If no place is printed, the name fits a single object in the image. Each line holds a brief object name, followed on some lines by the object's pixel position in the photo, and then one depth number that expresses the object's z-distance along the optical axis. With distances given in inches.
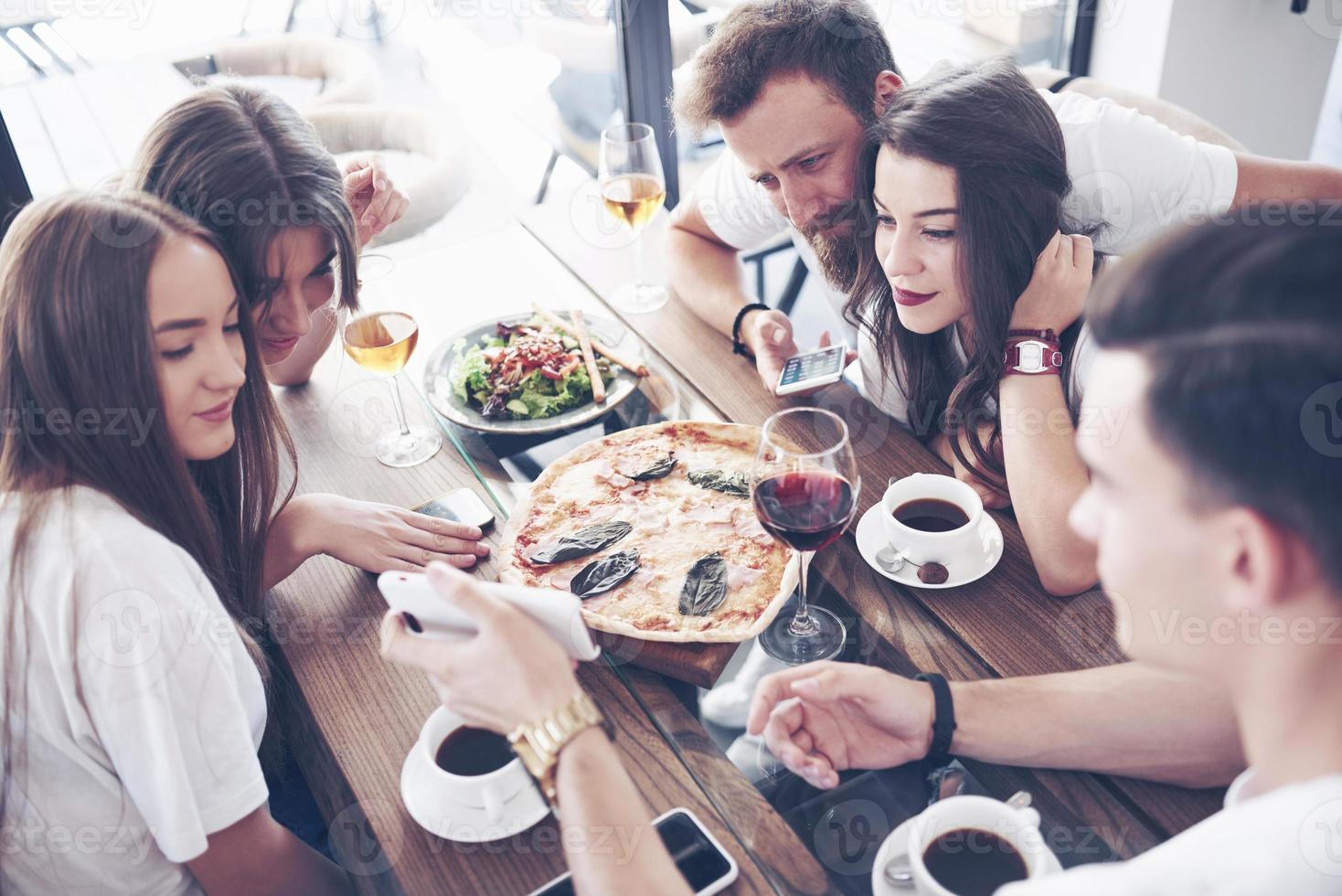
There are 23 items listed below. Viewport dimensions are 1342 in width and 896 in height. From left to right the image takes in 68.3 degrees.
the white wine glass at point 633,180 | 79.4
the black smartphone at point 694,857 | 39.1
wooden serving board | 48.9
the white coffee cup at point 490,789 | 40.9
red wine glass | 47.3
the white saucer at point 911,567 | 52.7
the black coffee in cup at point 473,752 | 43.3
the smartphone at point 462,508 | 60.1
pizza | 51.5
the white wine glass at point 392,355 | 63.6
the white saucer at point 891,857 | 36.7
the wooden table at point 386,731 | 41.0
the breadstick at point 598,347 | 71.6
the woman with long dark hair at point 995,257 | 59.6
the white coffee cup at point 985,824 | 36.6
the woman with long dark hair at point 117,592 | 41.4
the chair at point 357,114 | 132.7
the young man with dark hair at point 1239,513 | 26.7
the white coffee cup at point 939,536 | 52.4
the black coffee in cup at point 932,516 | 54.7
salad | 67.7
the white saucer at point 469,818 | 41.5
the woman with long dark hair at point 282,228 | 52.2
